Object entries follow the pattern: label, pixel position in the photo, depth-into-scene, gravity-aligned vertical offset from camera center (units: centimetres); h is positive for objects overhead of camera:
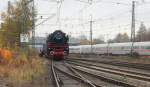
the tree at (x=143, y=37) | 13250 +169
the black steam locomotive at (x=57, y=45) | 5216 -46
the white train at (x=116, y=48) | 6299 -145
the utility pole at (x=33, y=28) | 5568 +206
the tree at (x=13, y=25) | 6178 +289
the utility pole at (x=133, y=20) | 5996 +329
